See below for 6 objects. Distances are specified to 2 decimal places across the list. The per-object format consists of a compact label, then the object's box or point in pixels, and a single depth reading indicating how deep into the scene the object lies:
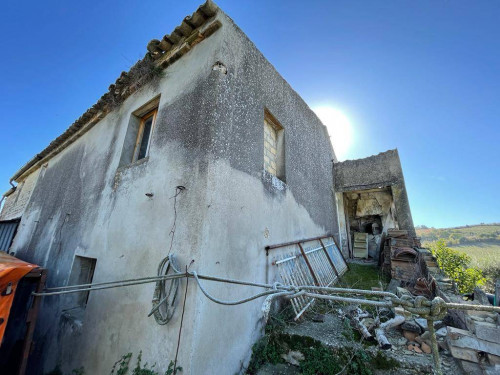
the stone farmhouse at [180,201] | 2.59
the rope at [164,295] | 2.41
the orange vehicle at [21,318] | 3.06
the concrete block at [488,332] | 2.22
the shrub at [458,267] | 5.62
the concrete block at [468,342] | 2.21
